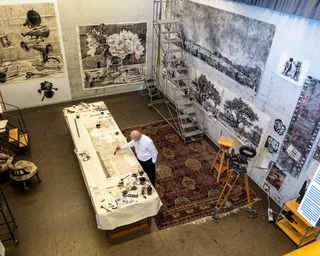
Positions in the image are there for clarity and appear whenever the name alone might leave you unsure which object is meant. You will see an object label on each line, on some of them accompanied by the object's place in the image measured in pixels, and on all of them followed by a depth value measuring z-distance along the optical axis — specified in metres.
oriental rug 5.75
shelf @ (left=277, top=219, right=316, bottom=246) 5.21
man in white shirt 5.41
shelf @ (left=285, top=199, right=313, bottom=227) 5.03
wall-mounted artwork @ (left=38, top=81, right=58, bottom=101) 8.80
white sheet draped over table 4.75
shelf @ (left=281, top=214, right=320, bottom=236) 5.11
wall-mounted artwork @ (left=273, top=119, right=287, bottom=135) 5.59
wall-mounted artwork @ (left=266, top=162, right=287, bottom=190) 5.86
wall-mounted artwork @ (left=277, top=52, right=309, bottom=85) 4.98
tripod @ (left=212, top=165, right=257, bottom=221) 5.34
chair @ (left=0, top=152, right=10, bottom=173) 6.11
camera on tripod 5.30
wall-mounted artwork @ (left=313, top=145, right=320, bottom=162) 4.94
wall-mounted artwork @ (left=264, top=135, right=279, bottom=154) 5.84
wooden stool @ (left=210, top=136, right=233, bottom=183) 6.42
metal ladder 8.08
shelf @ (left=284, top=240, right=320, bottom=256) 3.26
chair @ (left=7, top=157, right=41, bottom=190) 5.88
